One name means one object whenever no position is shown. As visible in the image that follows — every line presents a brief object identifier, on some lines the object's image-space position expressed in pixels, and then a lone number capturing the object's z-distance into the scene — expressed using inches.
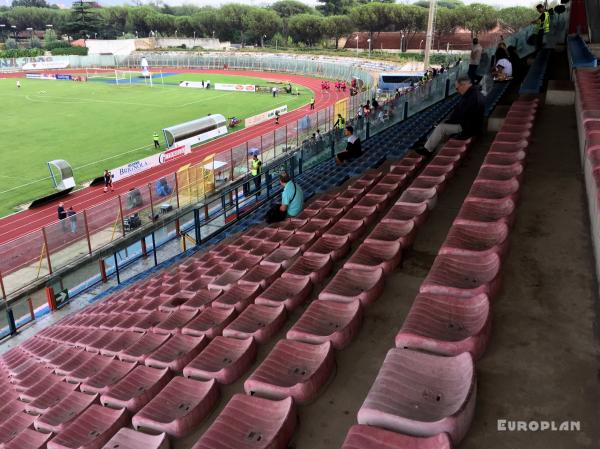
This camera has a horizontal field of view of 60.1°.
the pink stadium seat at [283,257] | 248.5
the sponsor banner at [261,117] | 1547.9
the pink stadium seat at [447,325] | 123.4
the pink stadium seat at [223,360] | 154.4
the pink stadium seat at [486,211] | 185.0
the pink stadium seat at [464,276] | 143.1
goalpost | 2682.8
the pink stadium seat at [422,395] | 99.2
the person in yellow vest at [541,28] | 802.2
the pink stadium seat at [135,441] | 127.2
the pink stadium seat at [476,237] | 162.6
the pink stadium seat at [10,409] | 218.2
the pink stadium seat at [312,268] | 208.7
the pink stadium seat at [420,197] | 241.8
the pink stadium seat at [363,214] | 269.3
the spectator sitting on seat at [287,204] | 344.8
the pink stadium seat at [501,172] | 224.2
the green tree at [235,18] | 4670.3
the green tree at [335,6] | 5354.3
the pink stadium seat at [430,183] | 258.7
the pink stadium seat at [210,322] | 194.8
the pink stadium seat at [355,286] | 169.2
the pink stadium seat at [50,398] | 203.5
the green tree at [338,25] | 4074.8
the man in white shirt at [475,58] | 643.5
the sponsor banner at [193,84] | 2383.9
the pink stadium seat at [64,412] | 172.5
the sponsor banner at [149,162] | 1033.5
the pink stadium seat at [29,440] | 162.9
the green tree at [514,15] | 3421.3
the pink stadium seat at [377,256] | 186.4
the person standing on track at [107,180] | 964.0
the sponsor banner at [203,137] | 1277.3
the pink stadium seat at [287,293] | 191.6
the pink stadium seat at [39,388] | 227.5
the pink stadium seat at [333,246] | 230.4
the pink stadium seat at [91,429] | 144.3
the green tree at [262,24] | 4490.7
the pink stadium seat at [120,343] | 233.1
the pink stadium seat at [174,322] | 221.6
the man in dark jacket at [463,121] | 318.0
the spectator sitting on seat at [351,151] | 542.0
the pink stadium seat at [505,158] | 243.3
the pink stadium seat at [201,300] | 240.2
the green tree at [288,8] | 5482.3
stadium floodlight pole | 1850.4
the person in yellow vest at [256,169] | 660.1
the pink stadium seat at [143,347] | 209.8
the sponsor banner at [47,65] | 3326.5
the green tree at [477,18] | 3484.3
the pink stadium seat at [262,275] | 230.8
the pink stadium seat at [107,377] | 192.2
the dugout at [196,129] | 1243.5
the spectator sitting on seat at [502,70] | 583.8
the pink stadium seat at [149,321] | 252.5
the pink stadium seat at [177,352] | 177.2
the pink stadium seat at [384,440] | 90.5
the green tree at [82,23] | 4367.6
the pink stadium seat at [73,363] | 239.9
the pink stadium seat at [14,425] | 186.4
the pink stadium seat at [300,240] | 274.2
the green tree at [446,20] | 3516.2
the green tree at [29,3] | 7263.8
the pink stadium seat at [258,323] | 173.0
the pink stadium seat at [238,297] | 211.7
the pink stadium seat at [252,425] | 115.5
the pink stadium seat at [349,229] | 249.3
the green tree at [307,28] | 4205.2
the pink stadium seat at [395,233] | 204.2
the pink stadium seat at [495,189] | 204.7
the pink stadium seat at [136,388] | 158.9
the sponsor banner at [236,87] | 2213.6
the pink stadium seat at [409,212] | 225.1
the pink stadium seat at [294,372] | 130.5
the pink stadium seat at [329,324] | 149.5
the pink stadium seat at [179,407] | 134.7
